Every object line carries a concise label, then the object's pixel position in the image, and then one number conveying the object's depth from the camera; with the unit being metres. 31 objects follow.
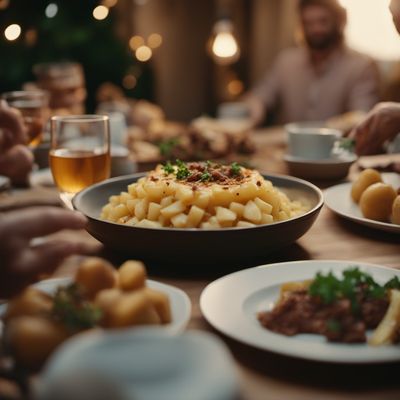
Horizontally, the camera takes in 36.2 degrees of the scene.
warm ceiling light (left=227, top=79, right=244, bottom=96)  7.48
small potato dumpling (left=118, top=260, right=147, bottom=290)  0.85
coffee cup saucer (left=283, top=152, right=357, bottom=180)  1.99
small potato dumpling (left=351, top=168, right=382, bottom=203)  1.60
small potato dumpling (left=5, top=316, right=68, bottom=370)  0.74
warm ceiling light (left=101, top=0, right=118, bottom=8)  4.44
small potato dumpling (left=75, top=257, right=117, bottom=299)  0.85
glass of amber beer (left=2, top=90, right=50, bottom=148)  1.93
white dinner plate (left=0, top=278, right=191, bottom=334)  0.82
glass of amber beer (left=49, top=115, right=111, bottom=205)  1.61
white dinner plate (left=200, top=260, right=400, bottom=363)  0.80
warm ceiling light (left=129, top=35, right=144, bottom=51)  6.95
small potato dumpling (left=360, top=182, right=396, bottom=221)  1.46
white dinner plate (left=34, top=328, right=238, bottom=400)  0.50
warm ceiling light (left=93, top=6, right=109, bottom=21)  4.62
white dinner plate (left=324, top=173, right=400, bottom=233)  1.39
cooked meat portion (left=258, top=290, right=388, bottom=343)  0.85
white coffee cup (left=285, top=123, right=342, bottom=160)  2.08
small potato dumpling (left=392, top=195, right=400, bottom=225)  1.41
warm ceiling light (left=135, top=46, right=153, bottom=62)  6.43
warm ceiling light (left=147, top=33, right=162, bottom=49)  7.48
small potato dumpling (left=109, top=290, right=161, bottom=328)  0.77
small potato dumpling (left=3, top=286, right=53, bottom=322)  0.80
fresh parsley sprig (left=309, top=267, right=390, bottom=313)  0.86
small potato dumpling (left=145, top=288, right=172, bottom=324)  0.83
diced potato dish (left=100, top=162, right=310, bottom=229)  1.22
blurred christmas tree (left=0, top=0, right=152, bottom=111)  4.03
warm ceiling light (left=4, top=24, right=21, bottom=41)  3.80
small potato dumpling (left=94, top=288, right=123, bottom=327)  0.79
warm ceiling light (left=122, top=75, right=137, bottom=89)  5.66
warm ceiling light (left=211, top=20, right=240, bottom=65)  4.77
